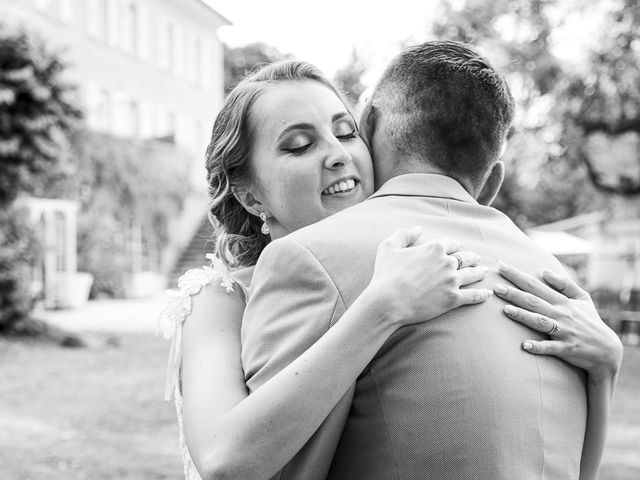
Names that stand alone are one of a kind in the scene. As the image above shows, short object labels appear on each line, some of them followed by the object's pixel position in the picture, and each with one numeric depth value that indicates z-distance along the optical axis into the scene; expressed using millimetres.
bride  1537
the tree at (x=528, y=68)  12812
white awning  23406
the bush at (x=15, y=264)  13523
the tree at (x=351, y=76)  30284
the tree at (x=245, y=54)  48594
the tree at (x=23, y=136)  12664
